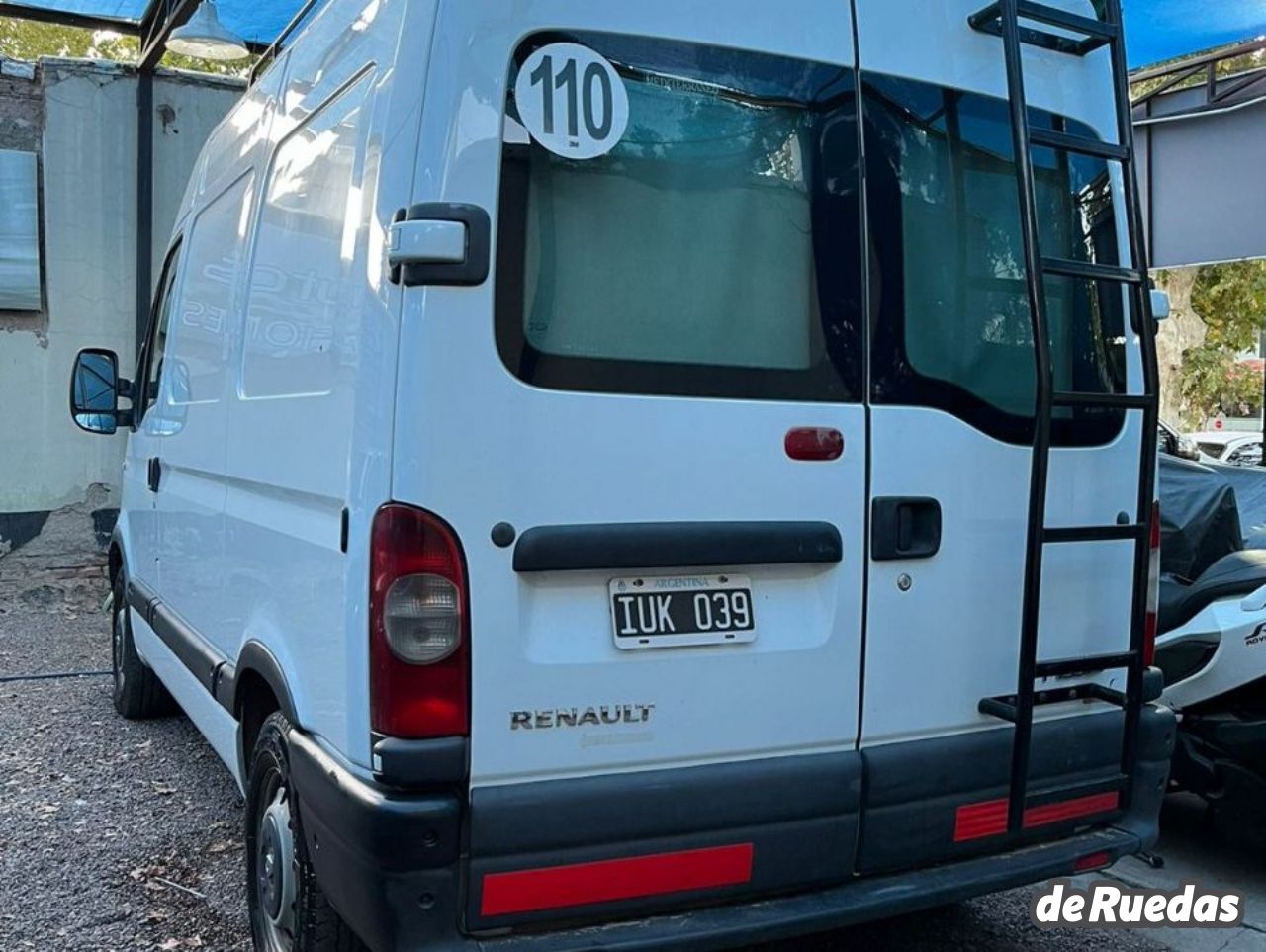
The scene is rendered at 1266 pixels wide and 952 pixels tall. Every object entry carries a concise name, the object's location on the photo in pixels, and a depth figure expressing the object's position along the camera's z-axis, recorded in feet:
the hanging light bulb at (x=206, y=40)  26.02
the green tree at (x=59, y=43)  60.59
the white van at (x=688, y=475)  7.72
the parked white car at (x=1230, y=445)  63.82
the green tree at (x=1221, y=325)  69.56
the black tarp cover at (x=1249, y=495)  18.82
